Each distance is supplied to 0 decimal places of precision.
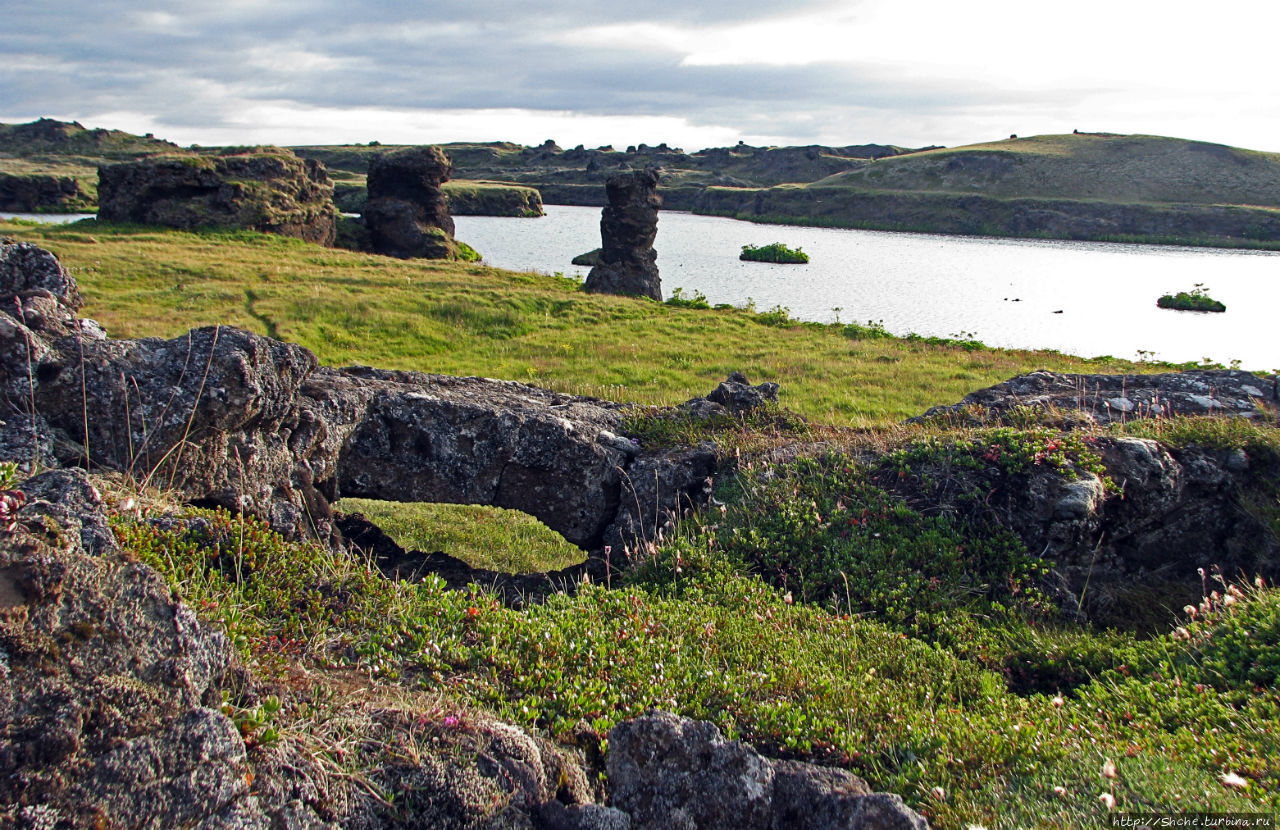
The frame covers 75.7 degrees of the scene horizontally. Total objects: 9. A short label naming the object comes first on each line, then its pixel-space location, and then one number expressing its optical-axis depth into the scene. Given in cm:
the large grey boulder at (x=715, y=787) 373
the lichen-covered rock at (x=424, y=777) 341
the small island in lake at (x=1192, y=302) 4147
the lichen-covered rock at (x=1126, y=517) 777
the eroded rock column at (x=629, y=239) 4478
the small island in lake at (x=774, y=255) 6200
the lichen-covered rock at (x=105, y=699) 296
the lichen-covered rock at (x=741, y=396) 1134
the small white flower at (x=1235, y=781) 387
